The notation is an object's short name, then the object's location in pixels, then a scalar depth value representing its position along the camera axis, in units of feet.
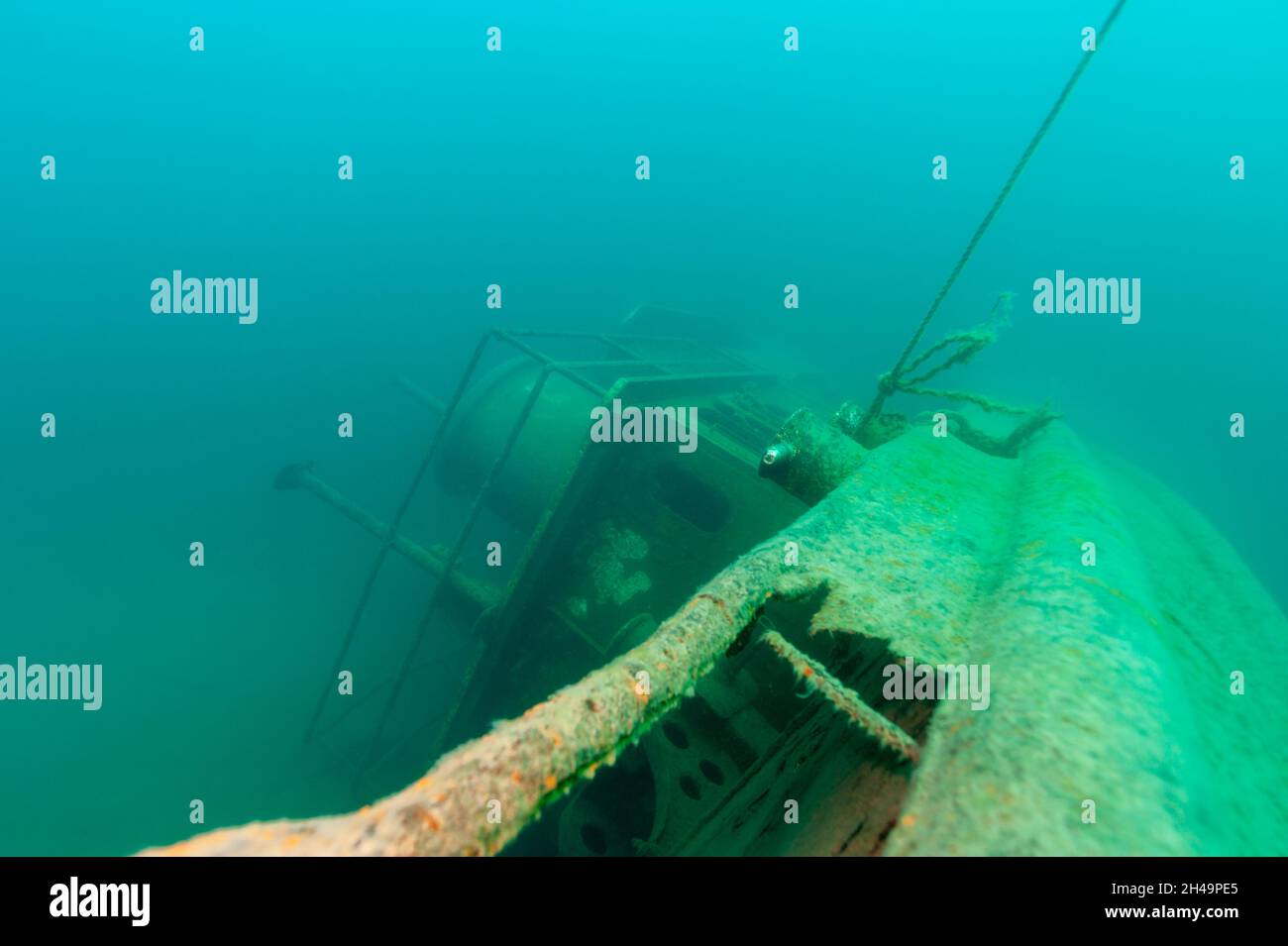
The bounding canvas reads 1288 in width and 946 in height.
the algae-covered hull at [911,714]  3.62
